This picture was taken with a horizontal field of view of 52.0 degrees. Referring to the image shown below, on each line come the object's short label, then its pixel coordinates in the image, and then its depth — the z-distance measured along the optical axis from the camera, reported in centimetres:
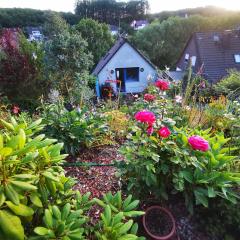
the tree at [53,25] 1479
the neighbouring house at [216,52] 1839
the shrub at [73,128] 305
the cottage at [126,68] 1587
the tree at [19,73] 599
